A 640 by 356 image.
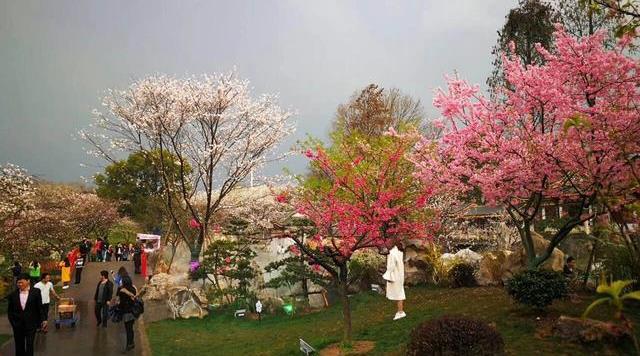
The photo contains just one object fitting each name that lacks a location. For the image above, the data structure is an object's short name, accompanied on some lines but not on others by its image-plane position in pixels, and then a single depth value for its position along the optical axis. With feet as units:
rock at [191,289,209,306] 57.77
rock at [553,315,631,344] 26.08
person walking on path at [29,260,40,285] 60.25
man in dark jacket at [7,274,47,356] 30.99
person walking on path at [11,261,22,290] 59.67
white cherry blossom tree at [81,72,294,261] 74.54
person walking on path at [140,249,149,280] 93.44
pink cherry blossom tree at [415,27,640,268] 32.22
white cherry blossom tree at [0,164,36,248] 60.29
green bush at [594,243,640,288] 35.45
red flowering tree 34.71
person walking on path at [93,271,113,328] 46.93
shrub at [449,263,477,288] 52.90
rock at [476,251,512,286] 51.36
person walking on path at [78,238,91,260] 91.45
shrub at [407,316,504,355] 23.71
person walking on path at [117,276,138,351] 38.34
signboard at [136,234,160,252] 115.24
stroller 47.07
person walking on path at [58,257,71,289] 78.18
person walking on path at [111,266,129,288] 42.20
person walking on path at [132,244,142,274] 96.47
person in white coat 38.93
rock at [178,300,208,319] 55.06
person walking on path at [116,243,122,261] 123.81
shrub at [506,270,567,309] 31.81
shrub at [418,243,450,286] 55.31
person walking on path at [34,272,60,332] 42.91
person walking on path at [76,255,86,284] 81.82
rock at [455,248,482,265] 56.90
